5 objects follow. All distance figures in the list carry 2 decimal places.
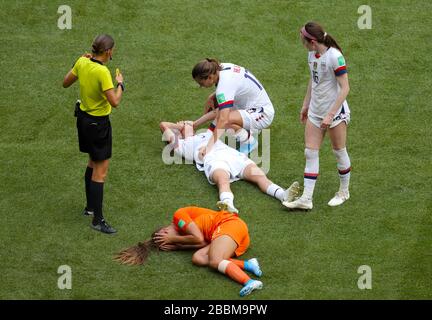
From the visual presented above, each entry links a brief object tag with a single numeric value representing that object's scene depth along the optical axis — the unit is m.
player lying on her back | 19.86
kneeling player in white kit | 20.39
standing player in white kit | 18.67
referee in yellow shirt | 18.05
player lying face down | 17.67
